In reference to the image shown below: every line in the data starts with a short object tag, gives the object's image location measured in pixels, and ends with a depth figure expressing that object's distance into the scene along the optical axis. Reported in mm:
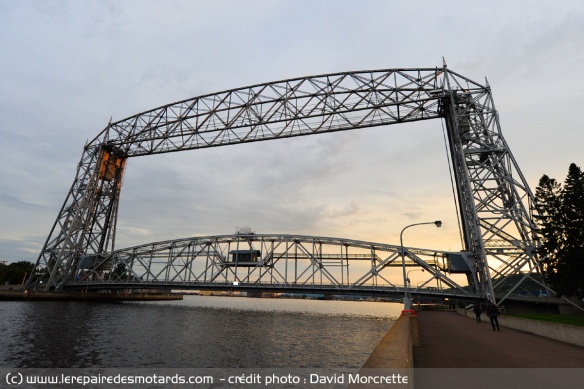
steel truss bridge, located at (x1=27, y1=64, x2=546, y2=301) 32719
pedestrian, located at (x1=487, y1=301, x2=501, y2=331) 19656
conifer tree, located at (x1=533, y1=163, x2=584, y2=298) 23312
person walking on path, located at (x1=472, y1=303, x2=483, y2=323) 27206
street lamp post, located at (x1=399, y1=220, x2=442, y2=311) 23670
